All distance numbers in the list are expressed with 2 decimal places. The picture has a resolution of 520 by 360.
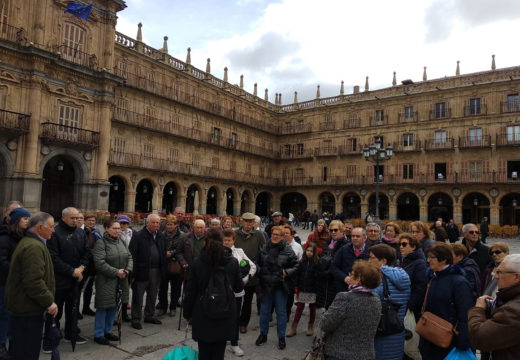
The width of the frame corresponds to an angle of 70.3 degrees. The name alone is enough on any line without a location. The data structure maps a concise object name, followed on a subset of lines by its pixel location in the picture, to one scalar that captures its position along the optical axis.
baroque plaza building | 18.17
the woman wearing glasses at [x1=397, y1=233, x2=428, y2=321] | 3.93
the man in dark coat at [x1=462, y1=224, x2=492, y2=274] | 5.66
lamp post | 14.56
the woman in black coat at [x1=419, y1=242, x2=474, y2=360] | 3.18
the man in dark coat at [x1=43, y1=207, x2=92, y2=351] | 4.57
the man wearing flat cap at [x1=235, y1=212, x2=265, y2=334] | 5.58
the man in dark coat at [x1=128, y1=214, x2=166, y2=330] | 5.62
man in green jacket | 3.35
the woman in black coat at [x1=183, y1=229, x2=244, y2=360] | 3.33
